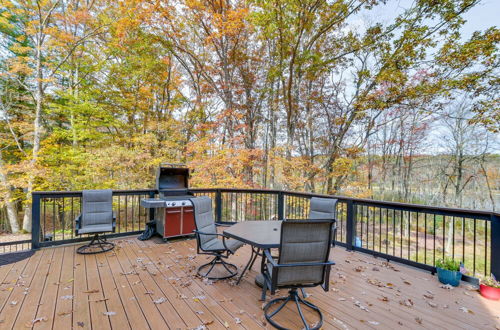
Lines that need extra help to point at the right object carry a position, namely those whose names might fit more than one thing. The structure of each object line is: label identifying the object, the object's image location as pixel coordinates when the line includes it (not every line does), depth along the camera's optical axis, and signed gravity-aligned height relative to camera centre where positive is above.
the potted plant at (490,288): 2.45 -1.39
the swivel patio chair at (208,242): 2.79 -1.03
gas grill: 4.17 -0.77
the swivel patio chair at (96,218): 3.64 -0.92
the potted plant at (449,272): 2.75 -1.36
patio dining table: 2.20 -0.80
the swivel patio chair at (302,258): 1.82 -0.79
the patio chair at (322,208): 3.42 -0.70
